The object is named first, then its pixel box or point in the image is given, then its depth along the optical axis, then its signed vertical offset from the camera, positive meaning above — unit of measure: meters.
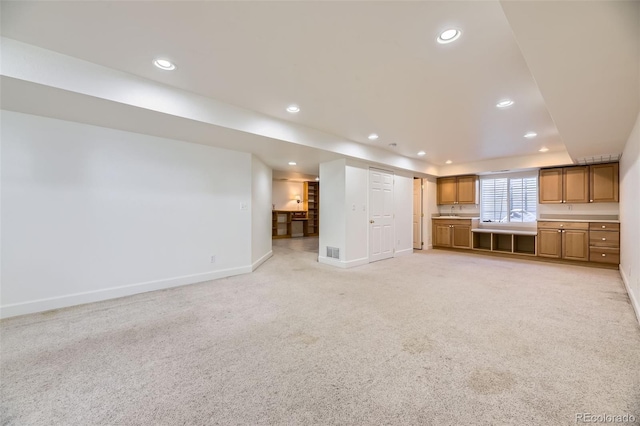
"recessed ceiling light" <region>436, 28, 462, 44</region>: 1.79 +1.32
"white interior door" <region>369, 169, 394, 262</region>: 5.52 -0.08
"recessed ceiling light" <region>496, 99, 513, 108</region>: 2.92 +1.32
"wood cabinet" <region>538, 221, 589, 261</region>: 5.06 -0.62
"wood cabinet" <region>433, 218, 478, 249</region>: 6.73 -0.60
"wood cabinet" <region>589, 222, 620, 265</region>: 4.71 -0.61
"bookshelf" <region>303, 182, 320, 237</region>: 10.38 +0.20
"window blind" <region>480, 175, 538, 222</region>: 6.31 +0.36
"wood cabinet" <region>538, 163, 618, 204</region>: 4.93 +0.59
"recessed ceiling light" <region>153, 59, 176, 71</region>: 2.24 +1.39
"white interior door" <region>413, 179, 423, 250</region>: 7.28 -0.07
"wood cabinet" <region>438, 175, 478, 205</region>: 6.85 +0.64
